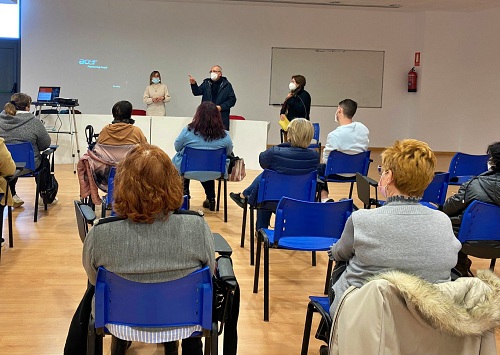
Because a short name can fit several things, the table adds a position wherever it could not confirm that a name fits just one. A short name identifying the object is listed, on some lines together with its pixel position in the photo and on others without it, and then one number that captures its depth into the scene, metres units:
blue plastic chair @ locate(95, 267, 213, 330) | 2.21
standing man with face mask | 9.34
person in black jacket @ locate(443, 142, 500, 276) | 3.85
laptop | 8.75
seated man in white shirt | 6.09
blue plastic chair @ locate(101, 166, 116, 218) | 4.62
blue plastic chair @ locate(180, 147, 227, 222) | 5.85
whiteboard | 12.80
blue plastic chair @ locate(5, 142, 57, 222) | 5.46
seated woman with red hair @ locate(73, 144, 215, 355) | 2.19
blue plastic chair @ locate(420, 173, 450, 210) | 4.84
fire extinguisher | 12.95
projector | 8.65
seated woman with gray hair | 4.77
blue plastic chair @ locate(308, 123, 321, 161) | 9.20
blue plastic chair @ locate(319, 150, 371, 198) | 5.97
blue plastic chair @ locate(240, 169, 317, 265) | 4.59
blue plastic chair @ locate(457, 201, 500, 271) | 3.74
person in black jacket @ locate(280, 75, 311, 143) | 9.03
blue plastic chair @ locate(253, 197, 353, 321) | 3.52
